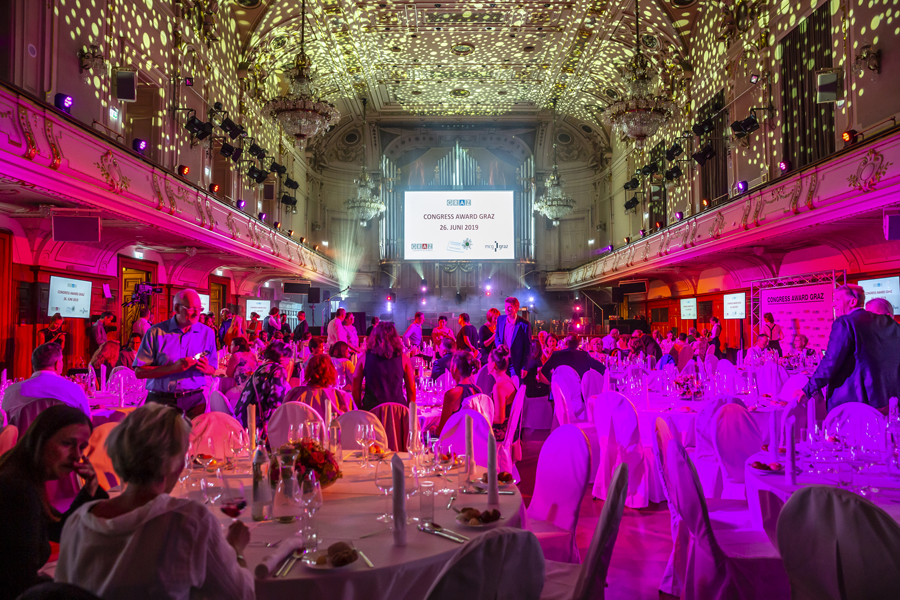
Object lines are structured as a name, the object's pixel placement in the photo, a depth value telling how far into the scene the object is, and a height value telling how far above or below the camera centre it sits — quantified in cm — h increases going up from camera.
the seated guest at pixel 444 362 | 604 -53
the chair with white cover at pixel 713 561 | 230 -102
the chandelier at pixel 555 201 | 1705 +340
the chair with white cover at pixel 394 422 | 417 -81
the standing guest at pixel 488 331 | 788 -26
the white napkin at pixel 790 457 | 236 -61
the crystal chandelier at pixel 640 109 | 980 +368
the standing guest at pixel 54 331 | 771 -27
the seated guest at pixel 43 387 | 358 -48
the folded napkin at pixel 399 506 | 179 -61
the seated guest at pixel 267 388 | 369 -49
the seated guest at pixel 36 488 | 148 -49
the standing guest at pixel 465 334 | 719 -31
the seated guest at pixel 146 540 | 128 -52
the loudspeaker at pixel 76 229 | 707 +103
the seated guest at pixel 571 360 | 654 -54
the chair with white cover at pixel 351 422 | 356 -69
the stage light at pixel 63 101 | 707 +264
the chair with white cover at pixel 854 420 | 303 -61
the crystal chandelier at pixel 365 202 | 1770 +351
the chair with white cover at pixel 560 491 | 258 -88
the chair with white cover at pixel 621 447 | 423 -104
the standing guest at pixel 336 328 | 965 -27
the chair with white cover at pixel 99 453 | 284 -71
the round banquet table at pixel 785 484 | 234 -73
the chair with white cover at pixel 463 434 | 308 -71
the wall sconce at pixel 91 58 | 825 +375
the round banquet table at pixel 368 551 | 159 -75
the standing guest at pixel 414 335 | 1016 -41
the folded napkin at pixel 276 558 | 158 -71
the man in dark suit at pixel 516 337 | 659 -29
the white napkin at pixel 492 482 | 218 -65
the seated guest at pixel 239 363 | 578 -54
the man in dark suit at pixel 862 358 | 349 -27
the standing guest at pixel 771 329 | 951 -27
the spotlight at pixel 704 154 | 1196 +338
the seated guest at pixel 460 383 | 443 -58
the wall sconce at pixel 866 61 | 815 +369
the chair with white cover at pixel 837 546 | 161 -69
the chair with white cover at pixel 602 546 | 179 -74
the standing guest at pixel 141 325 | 902 -21
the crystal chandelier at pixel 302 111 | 1022 +374
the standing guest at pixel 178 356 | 381 -31
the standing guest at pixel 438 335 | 892 -37
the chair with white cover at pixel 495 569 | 128 -60
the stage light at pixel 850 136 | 764 +242
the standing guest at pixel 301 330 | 1248 -40
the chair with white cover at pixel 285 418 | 348 -65
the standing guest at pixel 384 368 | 443 -44
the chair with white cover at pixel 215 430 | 338 -71
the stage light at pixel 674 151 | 1305 +375
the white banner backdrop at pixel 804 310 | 970 +7
